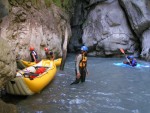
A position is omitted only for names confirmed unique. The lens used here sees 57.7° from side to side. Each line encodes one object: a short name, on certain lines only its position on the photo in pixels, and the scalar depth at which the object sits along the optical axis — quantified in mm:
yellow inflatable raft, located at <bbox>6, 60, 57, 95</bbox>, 4304
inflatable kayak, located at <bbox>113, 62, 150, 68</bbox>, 8799
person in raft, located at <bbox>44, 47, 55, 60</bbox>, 8072
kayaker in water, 8596
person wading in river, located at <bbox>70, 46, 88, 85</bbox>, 5433
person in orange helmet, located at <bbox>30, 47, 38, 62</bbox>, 7726
